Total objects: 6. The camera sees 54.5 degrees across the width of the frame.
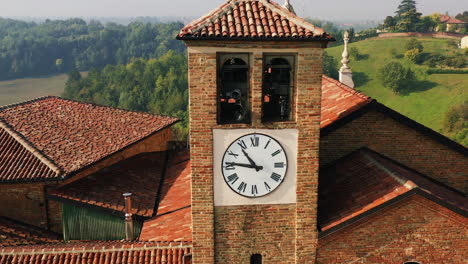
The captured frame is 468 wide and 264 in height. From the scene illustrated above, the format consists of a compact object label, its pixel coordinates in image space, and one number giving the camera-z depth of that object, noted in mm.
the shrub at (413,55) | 93875
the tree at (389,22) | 120688
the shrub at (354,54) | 100312
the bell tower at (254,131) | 9711
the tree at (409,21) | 113875
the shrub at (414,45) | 96000
